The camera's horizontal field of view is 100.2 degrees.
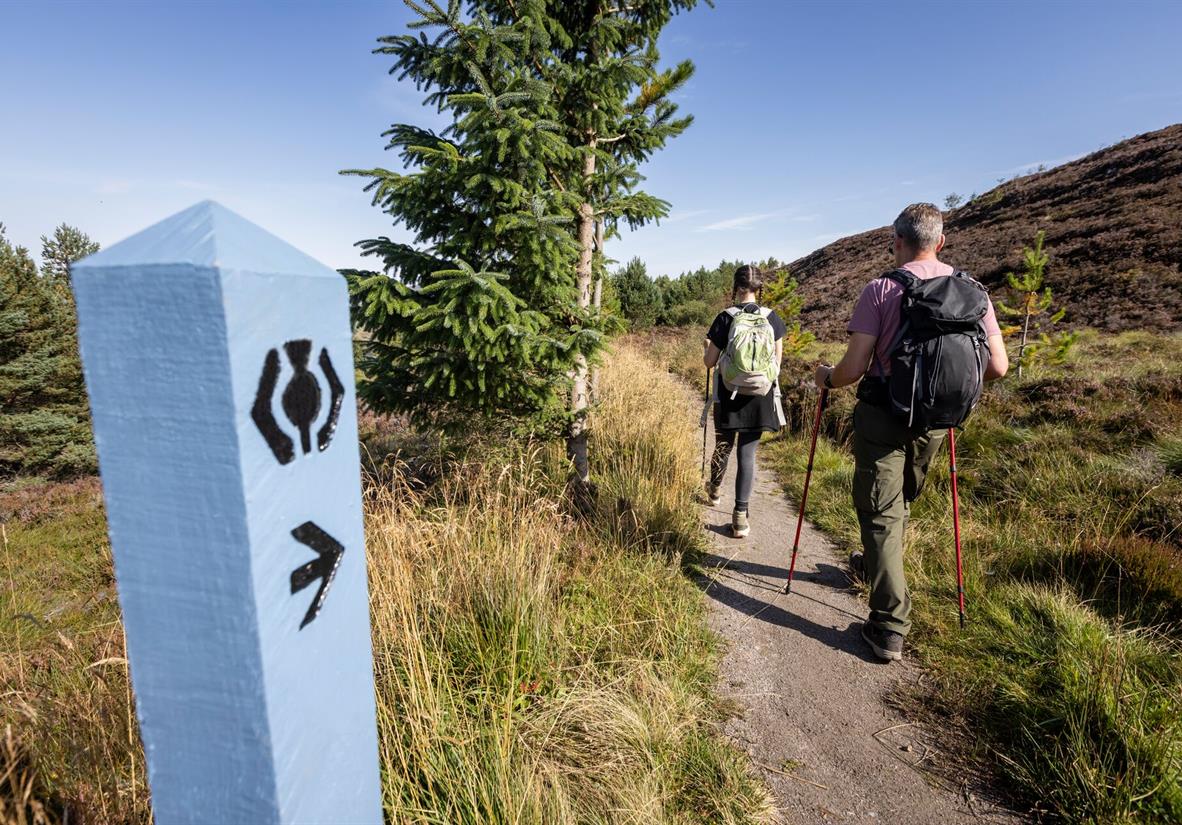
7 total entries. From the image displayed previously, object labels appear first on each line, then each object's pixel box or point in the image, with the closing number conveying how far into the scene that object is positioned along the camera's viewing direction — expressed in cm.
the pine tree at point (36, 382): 1357
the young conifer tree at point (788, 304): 1061
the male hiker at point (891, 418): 243
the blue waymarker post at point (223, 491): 68
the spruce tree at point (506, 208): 318
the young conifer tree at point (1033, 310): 667
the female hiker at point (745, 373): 370
